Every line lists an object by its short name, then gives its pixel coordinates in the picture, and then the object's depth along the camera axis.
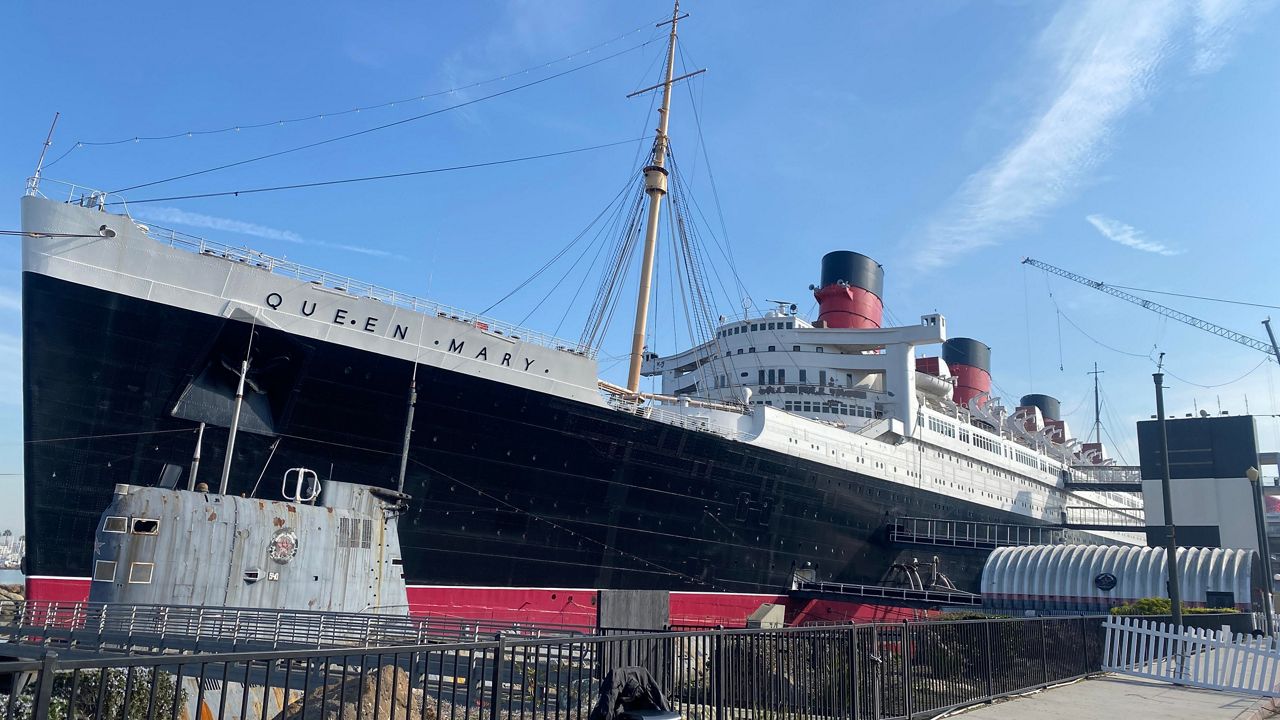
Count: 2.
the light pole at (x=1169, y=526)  15.65
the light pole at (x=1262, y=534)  20.92
